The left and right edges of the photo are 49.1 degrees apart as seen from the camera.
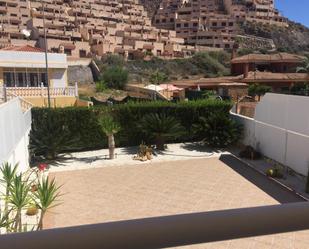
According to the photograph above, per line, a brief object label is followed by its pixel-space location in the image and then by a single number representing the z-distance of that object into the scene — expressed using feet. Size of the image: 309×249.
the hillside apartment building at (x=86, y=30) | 246.27
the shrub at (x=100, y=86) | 172.04
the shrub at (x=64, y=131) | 47.06
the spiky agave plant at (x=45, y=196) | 24.14
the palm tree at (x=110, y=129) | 48.37
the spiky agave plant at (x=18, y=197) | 22.58
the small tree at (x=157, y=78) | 188.48
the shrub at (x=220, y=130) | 53.83
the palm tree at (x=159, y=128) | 53.01
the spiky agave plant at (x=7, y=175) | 24.92
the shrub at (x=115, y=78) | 185.98
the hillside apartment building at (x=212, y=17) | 333.33
